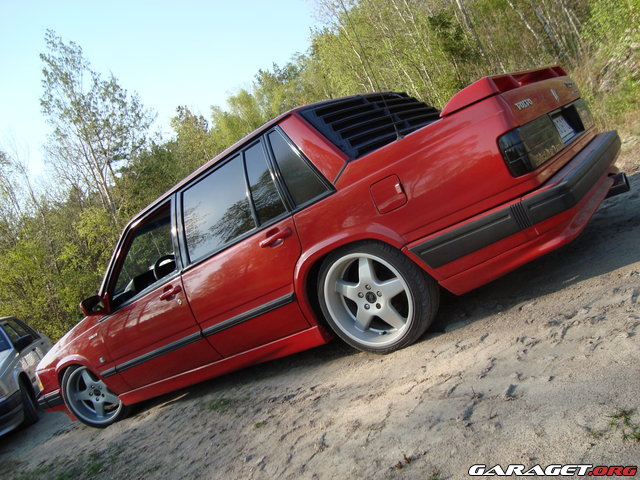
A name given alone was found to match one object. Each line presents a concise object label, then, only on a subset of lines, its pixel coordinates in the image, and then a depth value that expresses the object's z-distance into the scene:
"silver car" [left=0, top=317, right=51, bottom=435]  5.99
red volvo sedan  2.61
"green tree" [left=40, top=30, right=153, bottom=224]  24.23
